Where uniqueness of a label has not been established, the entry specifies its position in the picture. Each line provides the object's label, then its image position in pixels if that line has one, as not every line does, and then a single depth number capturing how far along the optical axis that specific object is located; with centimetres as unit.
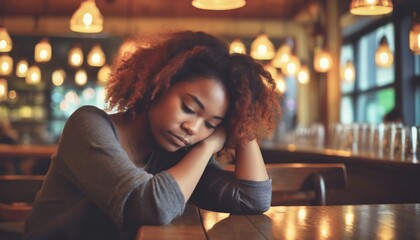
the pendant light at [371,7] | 374
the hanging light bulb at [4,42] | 618
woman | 162
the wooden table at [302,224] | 139
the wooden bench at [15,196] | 240
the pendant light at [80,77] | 936
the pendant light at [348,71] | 776
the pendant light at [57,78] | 943
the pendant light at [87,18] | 486
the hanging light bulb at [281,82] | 906
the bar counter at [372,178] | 336
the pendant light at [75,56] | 772
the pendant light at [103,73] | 850
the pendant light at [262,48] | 665
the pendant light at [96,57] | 768
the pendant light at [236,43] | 709
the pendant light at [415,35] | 360
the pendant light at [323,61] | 738
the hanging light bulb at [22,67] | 821
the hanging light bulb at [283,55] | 759
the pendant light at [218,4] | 341
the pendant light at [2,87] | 893
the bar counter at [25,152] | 630
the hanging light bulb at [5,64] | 758
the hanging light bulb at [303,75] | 814
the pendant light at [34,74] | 851
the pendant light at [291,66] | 752
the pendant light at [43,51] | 683
